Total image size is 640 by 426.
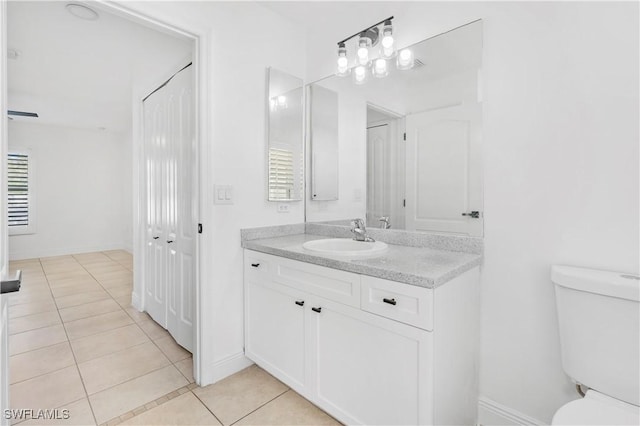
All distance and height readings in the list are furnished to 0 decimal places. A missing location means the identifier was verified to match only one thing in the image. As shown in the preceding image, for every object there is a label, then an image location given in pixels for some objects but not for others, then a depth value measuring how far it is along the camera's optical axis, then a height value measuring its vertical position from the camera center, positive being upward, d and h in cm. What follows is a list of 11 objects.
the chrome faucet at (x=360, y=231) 193 -12
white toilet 104 -47
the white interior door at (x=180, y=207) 217 +4
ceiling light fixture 205 +135
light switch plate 190 +11
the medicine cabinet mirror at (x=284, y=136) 218 +54
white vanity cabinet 120 -59
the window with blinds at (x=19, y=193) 545 +33
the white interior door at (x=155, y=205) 258 +6
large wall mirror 161 +43
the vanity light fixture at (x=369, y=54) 181 +95
